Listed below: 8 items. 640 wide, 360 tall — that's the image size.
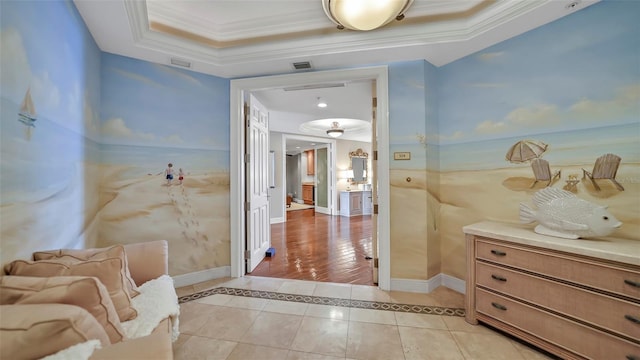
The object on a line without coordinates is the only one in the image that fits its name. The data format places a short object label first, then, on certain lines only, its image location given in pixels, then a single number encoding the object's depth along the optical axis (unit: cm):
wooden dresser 136
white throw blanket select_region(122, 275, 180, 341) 127
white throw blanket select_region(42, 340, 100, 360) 80
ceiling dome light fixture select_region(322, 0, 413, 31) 165
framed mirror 787
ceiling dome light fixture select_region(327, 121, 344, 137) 573
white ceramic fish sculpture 156
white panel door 305
